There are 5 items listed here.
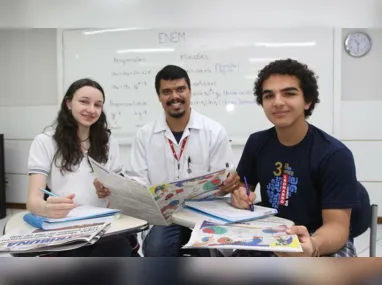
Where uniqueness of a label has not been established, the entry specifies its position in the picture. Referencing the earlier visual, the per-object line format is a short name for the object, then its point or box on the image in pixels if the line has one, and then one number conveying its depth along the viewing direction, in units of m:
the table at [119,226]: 1.21
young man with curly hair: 1.28
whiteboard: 3.37
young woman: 1.59
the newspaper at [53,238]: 1.02
